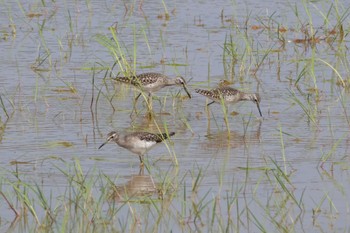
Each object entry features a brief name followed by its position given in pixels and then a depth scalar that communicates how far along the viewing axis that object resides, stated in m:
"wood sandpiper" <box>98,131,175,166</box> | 11.28
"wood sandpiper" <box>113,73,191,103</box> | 14.00
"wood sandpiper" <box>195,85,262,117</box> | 13.67
